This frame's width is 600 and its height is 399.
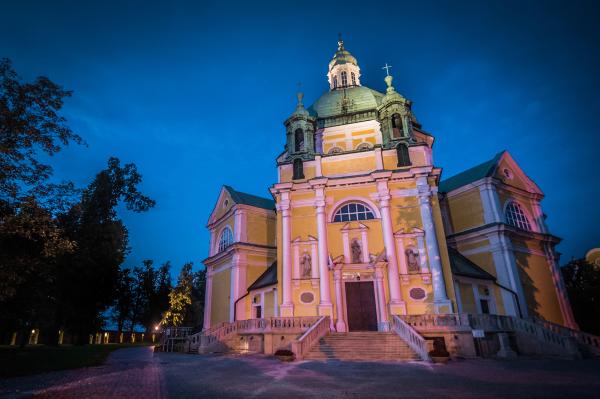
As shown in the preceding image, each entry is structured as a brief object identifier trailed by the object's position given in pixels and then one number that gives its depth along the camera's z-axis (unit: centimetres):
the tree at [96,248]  1747
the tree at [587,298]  2515
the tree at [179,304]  3098
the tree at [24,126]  1038
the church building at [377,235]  1930
